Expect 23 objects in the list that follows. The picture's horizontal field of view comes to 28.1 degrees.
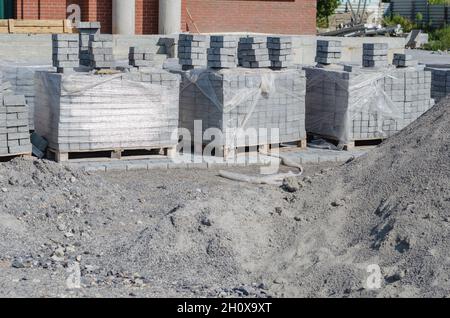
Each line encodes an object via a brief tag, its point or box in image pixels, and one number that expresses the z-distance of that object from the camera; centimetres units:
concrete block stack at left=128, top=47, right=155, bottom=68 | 1256
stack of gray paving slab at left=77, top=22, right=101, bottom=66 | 1301
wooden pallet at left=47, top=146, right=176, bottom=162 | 1191
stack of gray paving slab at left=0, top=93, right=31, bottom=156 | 1115
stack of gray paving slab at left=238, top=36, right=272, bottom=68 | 1330
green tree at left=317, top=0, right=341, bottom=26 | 3600
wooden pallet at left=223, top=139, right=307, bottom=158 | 1278
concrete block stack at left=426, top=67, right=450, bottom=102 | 1501
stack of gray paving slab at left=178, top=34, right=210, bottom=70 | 1332
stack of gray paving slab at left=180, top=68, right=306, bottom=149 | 1267
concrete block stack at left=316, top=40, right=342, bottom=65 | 1412
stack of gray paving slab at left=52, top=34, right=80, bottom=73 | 1201
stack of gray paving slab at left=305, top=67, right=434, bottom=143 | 1353
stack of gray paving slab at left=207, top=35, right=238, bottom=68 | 1281
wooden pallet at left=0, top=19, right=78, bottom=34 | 1869
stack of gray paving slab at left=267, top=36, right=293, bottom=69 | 1330
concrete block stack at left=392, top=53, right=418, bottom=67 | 1406
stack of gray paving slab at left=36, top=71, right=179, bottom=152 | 1175
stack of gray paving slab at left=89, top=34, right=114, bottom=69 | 1238
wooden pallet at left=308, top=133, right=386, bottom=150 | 1366
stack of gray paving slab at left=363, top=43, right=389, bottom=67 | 1396
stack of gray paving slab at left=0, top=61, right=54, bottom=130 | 1330
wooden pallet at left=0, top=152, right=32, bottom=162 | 1132
